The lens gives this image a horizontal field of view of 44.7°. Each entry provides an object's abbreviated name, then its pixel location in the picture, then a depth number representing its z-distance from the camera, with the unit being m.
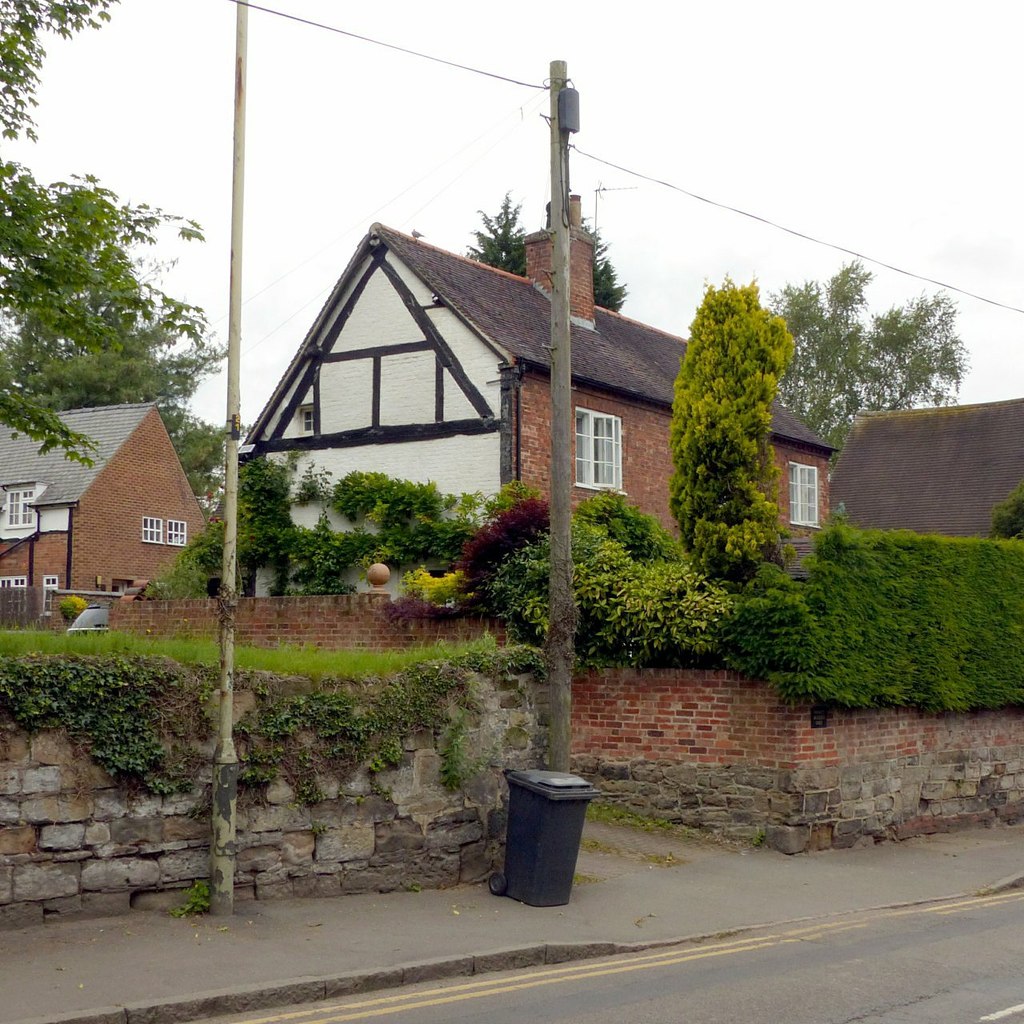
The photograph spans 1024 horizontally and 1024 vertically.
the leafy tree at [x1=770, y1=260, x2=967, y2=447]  50.38
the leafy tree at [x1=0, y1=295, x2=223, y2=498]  50.25
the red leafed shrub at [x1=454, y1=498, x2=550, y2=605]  16.19
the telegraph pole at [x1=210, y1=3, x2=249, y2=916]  9.29
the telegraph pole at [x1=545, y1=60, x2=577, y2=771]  11.73
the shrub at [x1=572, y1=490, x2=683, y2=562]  17.98
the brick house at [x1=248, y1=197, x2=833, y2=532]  21.61
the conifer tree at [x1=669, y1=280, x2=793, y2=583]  14.58
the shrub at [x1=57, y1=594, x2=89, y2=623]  28.67
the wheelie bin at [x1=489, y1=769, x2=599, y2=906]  10.42
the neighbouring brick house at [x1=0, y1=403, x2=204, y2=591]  40.66
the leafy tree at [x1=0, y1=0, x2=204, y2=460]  11.77
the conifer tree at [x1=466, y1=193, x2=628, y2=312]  41.22
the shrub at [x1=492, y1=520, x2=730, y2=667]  14.28
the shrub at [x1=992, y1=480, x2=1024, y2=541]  28.06
